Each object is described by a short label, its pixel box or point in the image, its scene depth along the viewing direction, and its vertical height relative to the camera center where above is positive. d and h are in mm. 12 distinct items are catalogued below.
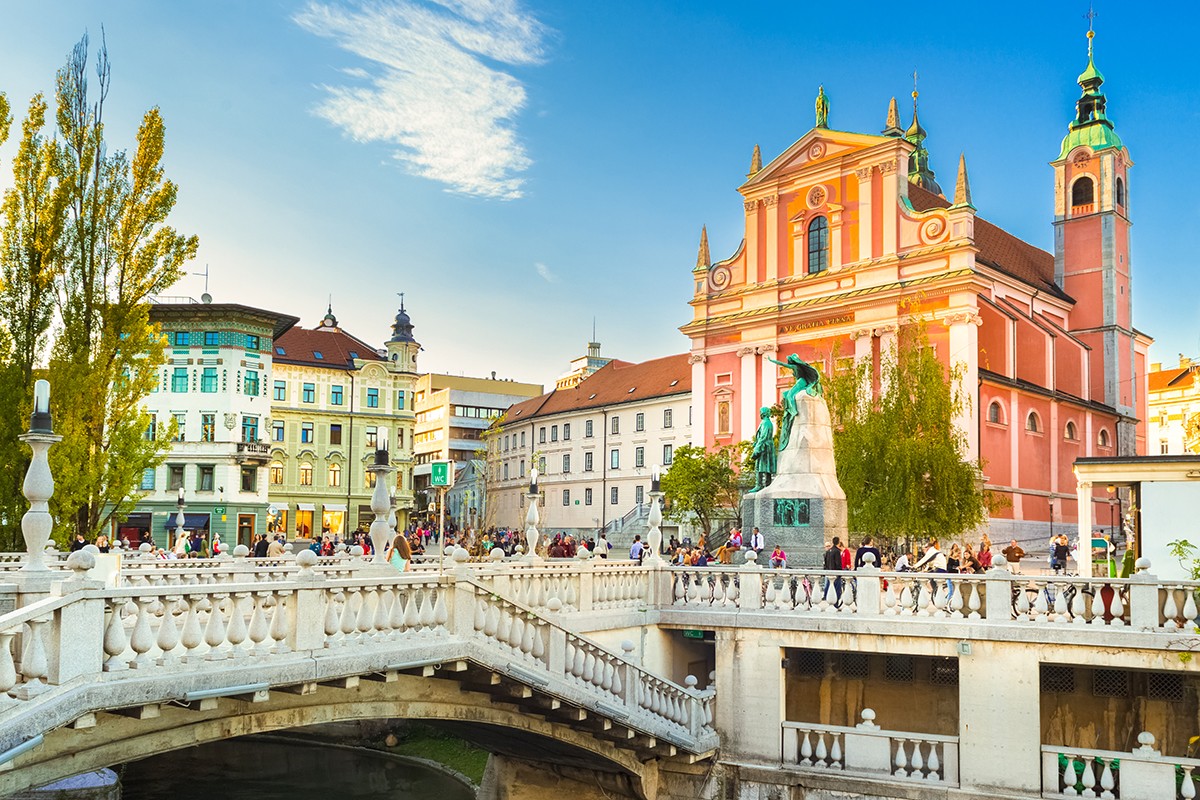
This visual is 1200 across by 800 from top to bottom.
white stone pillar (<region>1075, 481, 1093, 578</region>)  22547 -383
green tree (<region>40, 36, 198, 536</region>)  23156 +3997
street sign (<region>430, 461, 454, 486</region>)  16344 +370
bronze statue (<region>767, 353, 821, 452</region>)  24022 +2503
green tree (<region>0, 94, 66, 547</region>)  23984 +5025
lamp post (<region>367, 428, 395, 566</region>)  17188 -144
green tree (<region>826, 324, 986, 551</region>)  35875 +1576
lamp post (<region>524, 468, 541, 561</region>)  20438 -502
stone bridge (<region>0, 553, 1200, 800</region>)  10883 -2348
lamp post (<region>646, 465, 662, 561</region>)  21531 -416
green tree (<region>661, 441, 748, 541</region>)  49938 +707
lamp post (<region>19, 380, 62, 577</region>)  9906 +10
